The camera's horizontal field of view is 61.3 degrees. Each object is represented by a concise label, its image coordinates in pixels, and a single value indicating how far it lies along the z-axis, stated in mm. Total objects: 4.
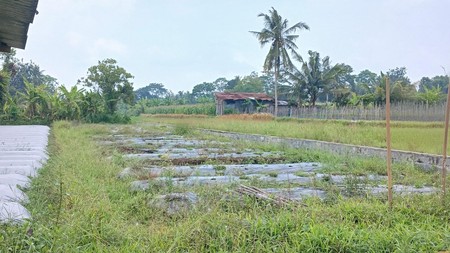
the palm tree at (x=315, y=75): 24391
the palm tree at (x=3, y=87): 14331
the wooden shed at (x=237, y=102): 26172
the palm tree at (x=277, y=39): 24594
